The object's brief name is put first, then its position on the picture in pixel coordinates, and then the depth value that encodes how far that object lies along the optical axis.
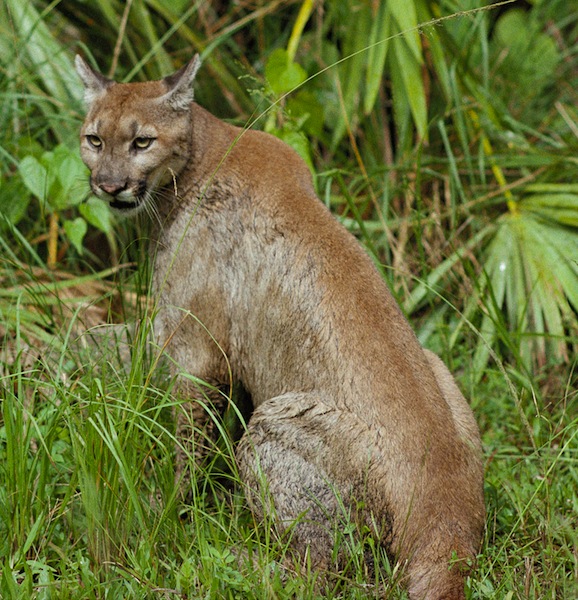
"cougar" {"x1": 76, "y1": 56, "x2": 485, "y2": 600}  8.64
